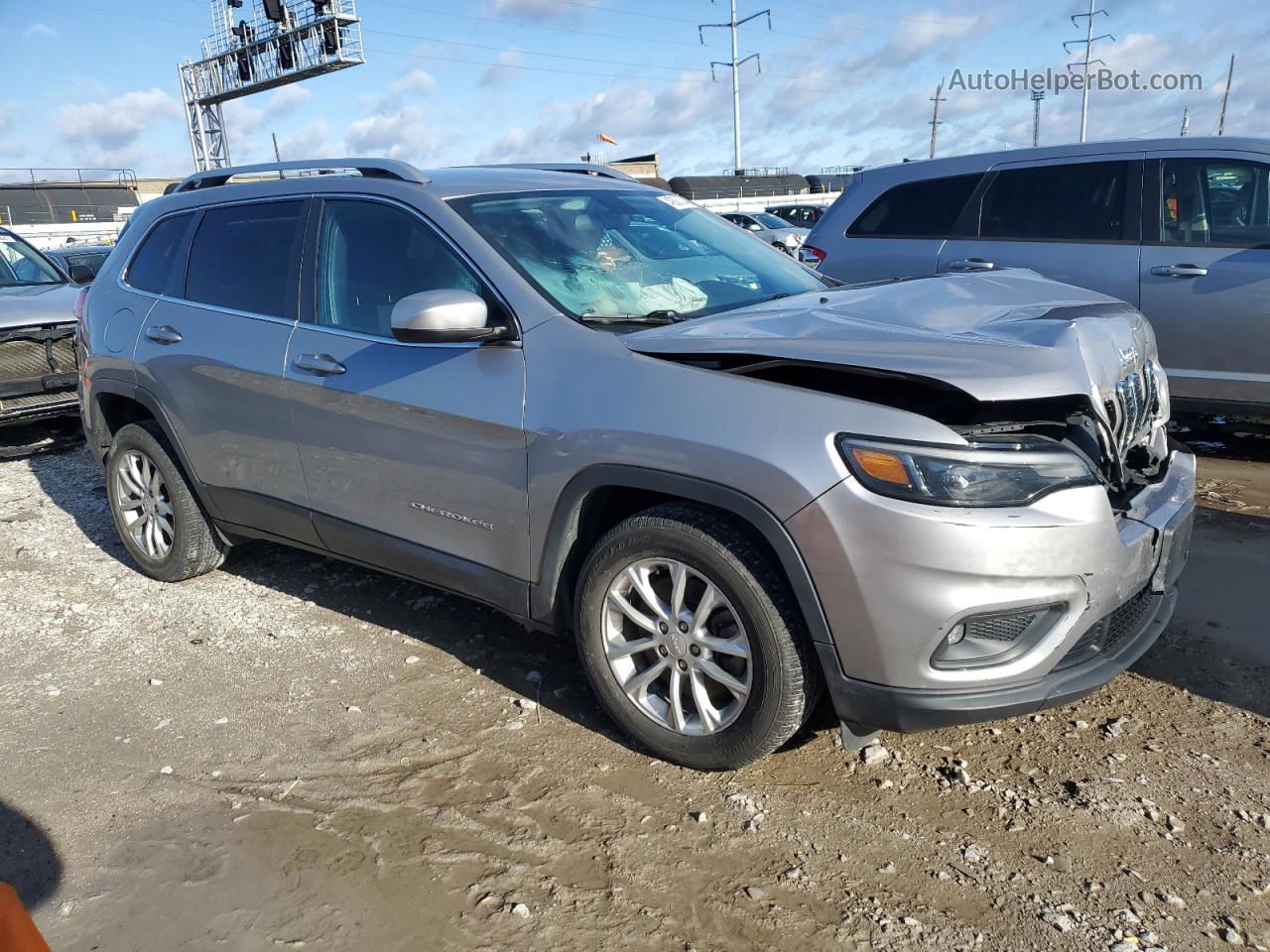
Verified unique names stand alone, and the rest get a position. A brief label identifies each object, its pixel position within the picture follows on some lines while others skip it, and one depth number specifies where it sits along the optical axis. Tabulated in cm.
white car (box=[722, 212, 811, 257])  2179
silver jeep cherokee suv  260
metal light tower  3944
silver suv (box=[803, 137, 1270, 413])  572
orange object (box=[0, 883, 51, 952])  157
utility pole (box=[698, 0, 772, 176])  5206
